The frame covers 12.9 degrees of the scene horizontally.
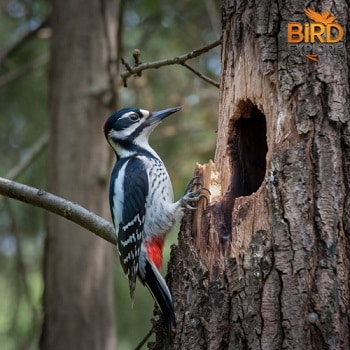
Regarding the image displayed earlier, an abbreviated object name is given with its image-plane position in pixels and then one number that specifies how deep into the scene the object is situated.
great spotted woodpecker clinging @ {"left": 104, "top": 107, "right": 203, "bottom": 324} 7.21
